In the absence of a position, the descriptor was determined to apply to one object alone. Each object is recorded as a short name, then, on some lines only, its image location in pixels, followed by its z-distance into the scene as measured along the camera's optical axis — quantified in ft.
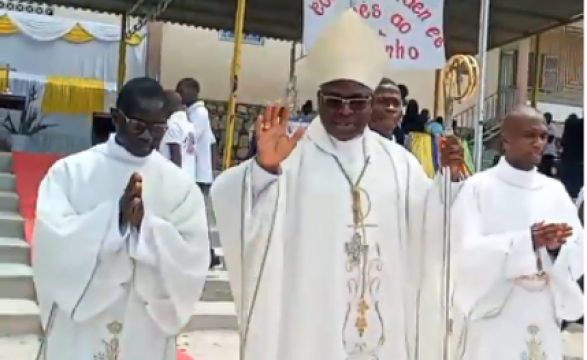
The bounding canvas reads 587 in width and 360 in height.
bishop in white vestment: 10.37
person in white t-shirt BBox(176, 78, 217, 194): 25.62
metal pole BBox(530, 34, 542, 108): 41.94
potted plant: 43.80
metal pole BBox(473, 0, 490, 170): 19.85
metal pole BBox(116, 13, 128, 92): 39.23
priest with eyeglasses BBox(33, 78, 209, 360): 9.83
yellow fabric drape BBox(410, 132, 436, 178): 20.26
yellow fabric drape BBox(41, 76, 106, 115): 48.70
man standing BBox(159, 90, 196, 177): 23.24
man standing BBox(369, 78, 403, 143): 15.33
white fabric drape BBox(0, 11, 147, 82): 49.37
